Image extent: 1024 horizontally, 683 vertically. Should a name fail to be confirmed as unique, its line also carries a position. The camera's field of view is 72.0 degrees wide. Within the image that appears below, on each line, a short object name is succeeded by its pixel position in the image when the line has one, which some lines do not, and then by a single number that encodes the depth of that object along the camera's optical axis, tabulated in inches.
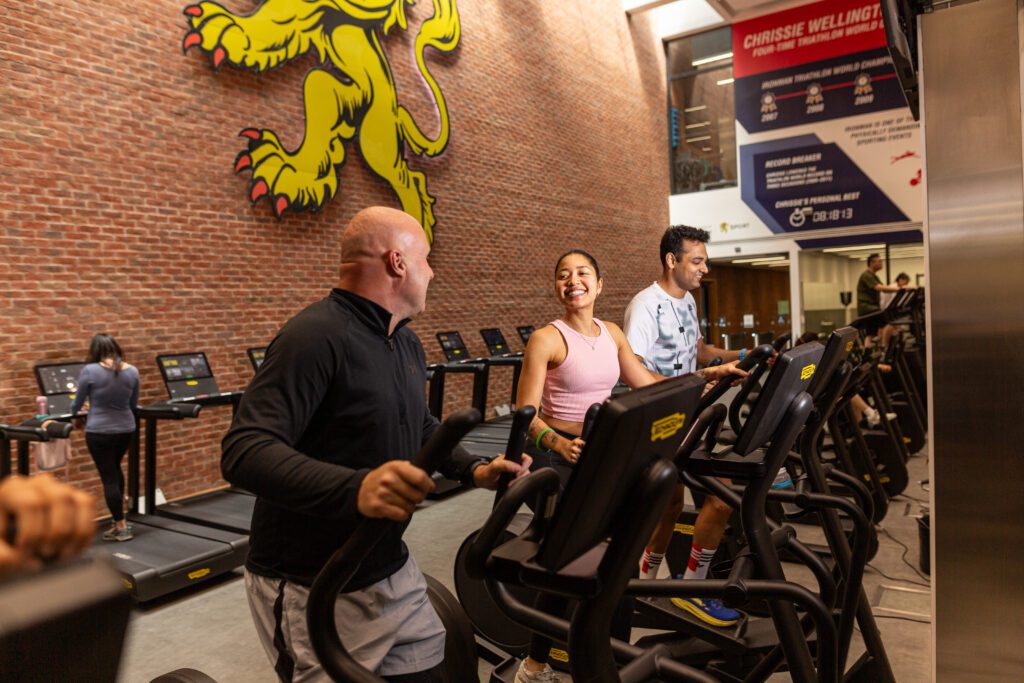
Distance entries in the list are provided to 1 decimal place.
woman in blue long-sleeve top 174.1
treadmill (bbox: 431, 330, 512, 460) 222.4
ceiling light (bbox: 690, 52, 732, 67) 503.8
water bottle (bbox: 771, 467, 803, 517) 148.1
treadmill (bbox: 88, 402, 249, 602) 143.3
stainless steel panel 74.1
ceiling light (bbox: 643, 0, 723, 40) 502.6
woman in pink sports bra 104.0
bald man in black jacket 54.6
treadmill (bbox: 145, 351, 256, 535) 186.9
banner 410.3
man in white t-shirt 120.3
